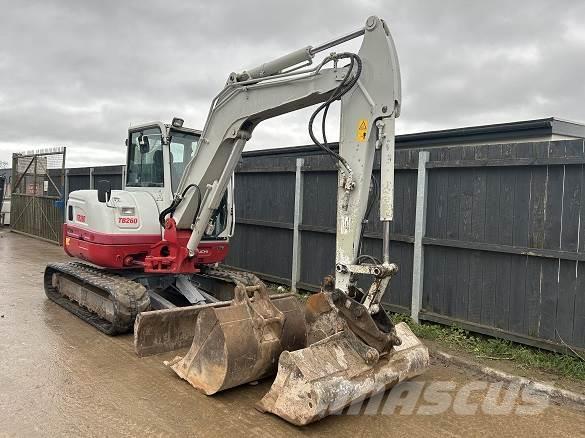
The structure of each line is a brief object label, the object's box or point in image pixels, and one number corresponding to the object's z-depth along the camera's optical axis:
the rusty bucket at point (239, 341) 3.98
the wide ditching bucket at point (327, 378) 3.45
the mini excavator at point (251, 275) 3.79
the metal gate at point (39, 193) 15.12
